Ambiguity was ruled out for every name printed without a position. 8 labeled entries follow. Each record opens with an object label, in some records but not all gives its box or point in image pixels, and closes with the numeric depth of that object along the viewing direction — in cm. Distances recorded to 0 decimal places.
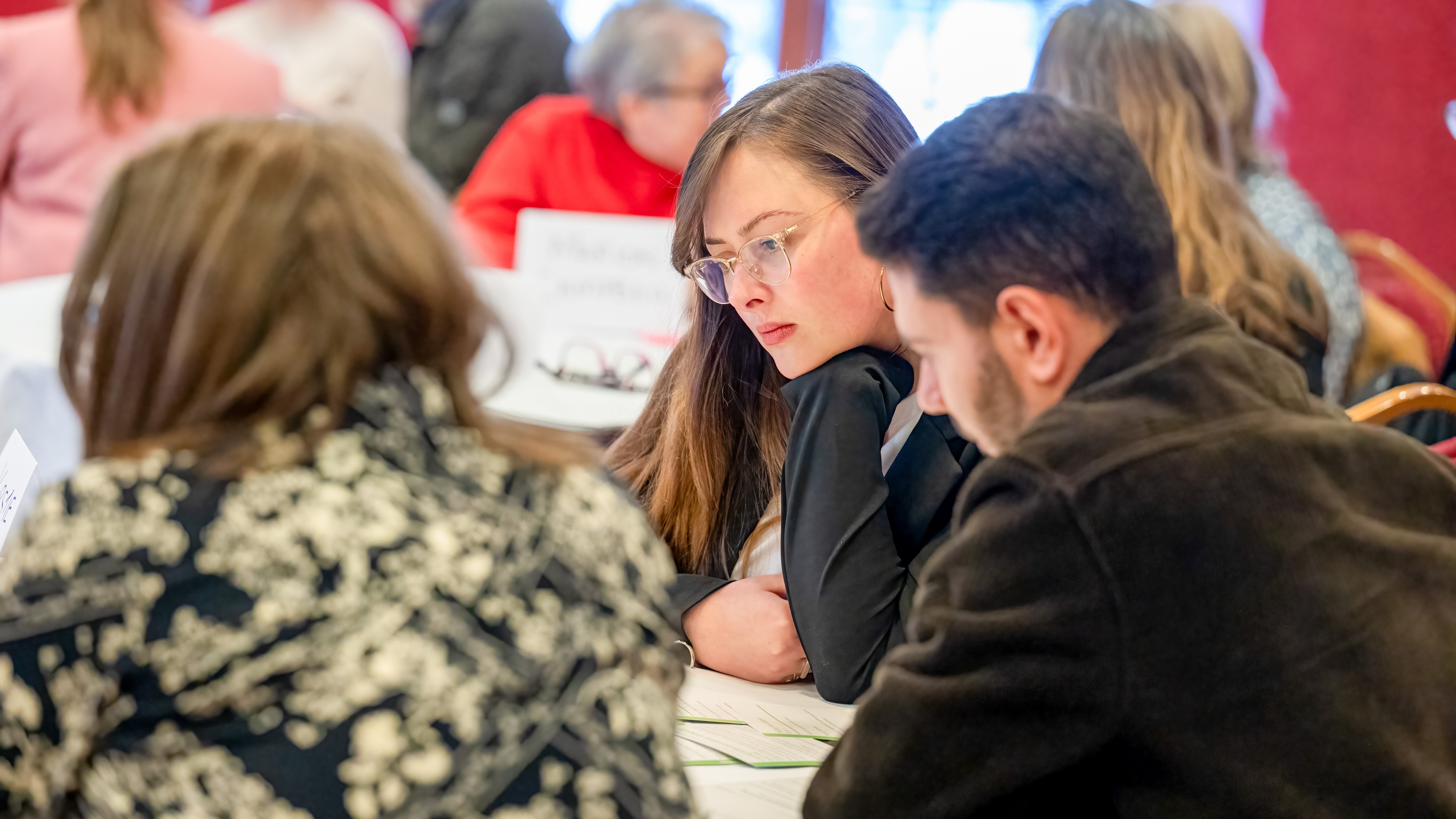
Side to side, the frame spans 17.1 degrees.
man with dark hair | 291
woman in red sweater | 615
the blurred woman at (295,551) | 283
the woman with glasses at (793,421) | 339
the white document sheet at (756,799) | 309
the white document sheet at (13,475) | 328
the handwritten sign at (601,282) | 536
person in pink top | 480
